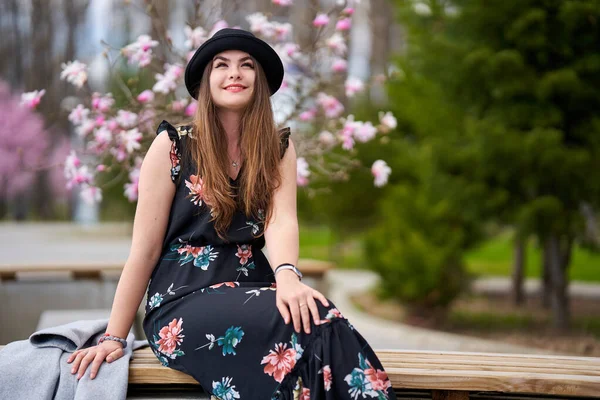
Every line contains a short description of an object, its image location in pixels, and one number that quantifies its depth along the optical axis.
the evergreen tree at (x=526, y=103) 6.01
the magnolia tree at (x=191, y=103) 3.62
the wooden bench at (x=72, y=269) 5.50
